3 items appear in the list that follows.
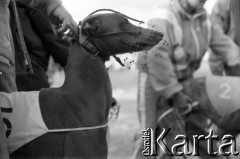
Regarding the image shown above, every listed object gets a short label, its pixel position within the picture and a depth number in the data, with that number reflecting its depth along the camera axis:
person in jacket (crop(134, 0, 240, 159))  3.48
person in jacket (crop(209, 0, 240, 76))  4.15
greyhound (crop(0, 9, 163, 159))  2.23
